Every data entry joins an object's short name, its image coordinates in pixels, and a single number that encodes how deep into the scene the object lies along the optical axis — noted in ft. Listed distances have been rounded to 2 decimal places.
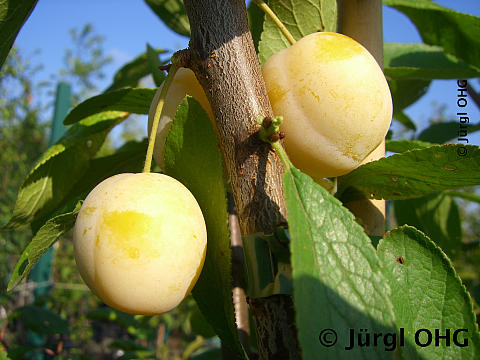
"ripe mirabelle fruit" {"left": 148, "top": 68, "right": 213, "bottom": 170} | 0.39
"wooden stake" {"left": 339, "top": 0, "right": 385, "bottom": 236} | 0.46
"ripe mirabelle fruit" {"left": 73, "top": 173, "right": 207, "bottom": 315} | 0.32
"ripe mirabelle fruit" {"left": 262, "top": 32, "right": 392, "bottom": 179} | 0.35
